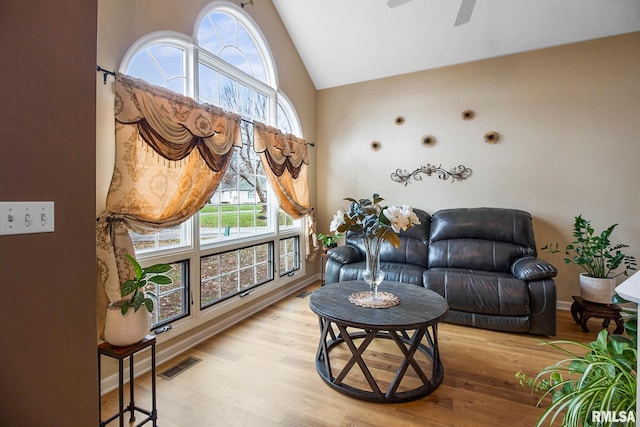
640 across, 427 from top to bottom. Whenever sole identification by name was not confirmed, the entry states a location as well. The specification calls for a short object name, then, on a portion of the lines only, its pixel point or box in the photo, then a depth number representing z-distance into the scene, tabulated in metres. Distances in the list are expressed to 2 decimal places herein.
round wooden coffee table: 1.84
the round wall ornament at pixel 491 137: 3.74
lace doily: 2.09
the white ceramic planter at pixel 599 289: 2.87
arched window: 2.40
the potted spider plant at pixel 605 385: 0.90
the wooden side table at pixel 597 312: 2.77
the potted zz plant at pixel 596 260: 2.88
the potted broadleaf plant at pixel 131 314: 1.56
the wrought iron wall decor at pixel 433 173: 3.91
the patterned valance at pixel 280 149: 3.23
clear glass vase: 2.16
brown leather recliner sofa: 2.77
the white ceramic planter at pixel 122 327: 1.56
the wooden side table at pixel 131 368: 1.54
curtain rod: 1.84
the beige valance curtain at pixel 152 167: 1.88
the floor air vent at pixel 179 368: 2.16
